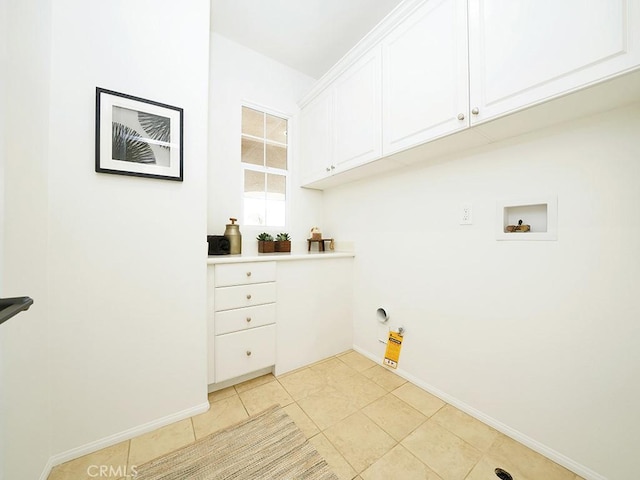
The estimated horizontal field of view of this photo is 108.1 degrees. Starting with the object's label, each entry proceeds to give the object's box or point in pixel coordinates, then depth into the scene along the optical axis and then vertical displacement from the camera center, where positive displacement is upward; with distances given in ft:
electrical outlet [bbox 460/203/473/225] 4.68 +0.56
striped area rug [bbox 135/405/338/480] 3.40 -3.44
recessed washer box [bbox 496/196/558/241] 3.73 +0.44
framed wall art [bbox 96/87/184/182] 3.85 +1.81
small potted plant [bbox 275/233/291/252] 7.02 -0.10
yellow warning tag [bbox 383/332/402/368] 5.92 -2.83
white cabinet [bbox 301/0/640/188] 2.80 +2.64
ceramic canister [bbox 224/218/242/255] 6.25 +0.07
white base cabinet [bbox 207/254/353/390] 5.06 -1.87
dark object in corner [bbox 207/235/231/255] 5.85 -0.14
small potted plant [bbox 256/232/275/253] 6.85 -0.13
